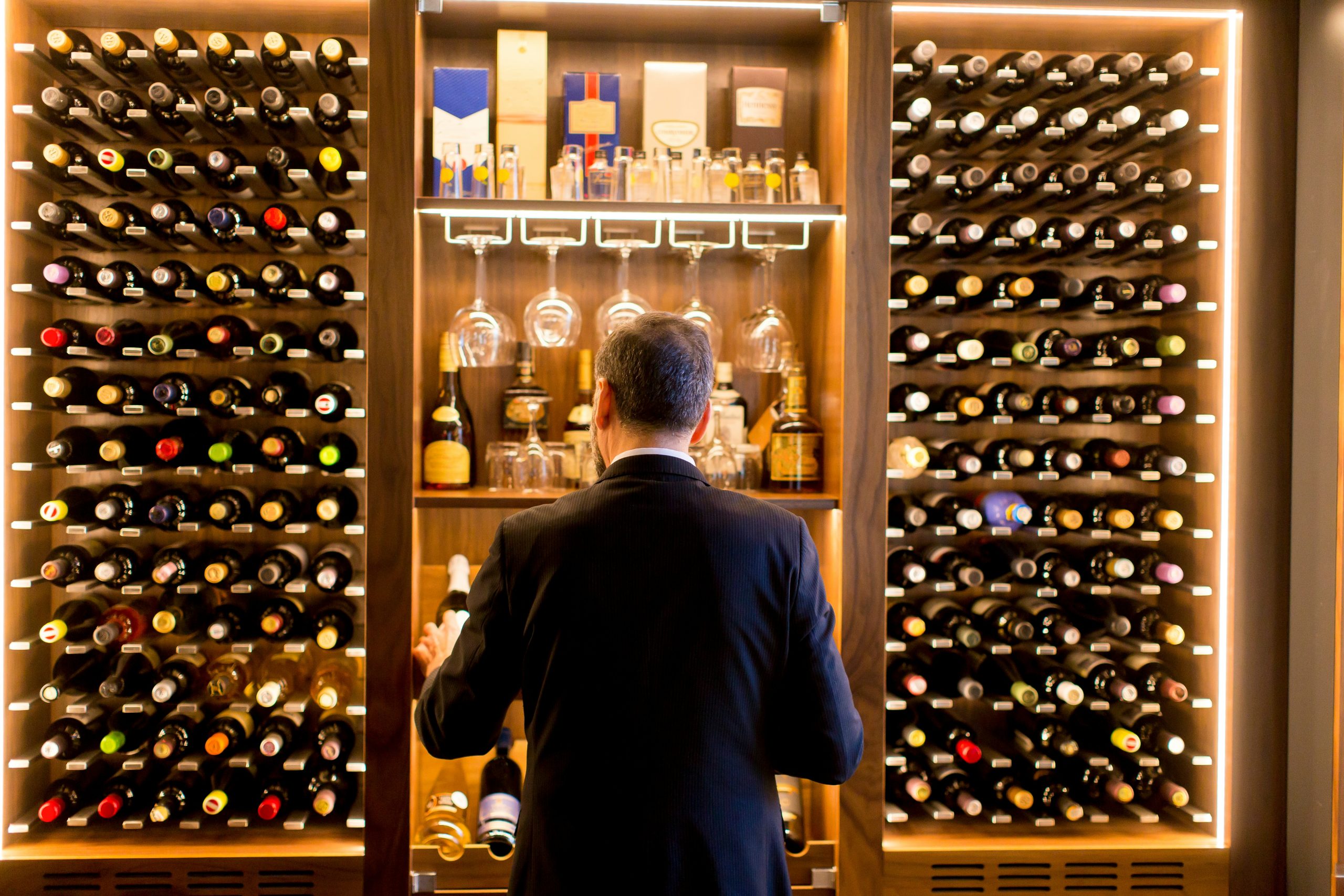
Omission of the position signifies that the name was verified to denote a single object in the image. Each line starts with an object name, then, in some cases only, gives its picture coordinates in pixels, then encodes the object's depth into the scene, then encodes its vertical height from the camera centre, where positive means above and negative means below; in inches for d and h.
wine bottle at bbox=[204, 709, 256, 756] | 82.0 -32.7
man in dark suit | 48.9 -14.8
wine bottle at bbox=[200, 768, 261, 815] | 83.4 -39.7
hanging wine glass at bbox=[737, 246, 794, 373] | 92.2 +11.2
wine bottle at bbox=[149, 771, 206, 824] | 85.1 -40.4
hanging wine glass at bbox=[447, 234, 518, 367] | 90.4 +11.2
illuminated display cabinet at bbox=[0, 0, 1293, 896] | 82.2 +7.4
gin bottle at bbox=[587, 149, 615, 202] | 86.8 +28.0
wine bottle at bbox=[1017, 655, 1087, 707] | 87.4 -28.8
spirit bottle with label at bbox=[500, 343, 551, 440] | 95.5 +4.2
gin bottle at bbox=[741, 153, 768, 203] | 88.7 +28.5
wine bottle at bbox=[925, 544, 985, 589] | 87.0 -15.3
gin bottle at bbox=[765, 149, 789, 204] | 86.8 +28.7
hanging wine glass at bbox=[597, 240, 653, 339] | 91.4 +14.3
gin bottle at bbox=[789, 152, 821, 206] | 89.1 +28.3
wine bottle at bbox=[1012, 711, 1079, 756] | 89.2 -35.5
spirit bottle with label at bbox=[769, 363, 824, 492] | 90.2 -1.8
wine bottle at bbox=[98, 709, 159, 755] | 84.4 -33.6
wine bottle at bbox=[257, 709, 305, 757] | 81.7 -32.8
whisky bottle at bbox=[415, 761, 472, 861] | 83.4 -42.9
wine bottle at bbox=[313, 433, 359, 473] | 85.4 -2.7
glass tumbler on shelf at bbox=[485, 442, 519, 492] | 93.9 -4.1
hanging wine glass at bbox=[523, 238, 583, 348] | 91.0 +13.1
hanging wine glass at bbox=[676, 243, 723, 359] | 90.4 +14.1
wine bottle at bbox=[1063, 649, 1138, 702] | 89.9 -27.8
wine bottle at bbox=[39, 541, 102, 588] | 84.1 -15.1
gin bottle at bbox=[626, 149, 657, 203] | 87.8 +28.0
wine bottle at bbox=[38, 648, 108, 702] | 84.4 -28.0
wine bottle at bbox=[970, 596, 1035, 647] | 87.8 -21.8
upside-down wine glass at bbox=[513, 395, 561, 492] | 92.7 -4.3
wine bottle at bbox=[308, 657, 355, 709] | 92.4 -29.7
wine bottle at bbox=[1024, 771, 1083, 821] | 87.4 -41.5
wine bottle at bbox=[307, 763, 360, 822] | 83.4 -39.8
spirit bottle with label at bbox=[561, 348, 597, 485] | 92.4 -0.4
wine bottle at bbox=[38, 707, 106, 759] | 83.7 -33.8
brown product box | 94.2 +39.2
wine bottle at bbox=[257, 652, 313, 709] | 94.0 -29.7
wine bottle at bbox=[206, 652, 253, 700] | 88.0 -29.0
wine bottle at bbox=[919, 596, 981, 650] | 88.8 -22.3
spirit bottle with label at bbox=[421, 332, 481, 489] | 88.7 -0.8
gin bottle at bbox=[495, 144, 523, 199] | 85.2 +28.0
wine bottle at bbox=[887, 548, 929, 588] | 86.2 -15.4
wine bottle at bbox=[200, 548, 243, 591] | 84.6 -15.3
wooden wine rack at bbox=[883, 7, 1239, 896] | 87.0 -2.2
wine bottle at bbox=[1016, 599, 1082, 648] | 89.0 -22.1
